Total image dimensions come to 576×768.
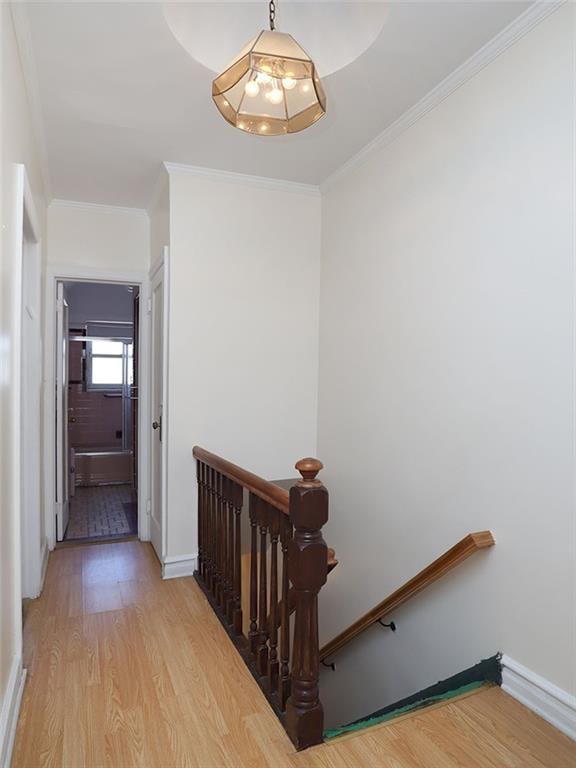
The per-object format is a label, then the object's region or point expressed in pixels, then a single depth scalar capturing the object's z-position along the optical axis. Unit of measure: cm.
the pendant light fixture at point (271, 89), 149
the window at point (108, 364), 683
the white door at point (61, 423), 369
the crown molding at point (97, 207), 353
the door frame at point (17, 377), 183
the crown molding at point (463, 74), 175
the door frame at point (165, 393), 307
